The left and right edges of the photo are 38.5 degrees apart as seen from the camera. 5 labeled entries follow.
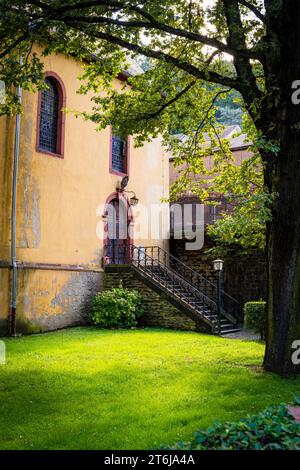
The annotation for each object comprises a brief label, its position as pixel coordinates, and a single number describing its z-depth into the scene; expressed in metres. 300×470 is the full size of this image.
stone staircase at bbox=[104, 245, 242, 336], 15.02
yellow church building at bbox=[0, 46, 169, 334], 13.05
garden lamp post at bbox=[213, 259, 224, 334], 13.55
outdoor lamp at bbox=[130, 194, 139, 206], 17.97
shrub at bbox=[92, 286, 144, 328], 14.77
